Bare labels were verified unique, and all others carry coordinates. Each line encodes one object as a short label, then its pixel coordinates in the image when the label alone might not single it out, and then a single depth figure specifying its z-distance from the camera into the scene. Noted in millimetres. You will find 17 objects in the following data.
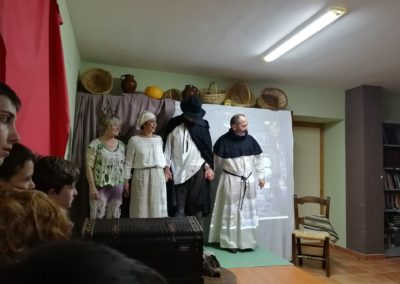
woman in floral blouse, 2879
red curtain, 1060
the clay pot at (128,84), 3463
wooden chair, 3495
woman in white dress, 3080
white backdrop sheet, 3773
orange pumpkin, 3531
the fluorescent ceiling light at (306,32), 2289
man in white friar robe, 3336
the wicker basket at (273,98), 4022
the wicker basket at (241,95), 3928
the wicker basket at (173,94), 3683
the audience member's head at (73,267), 309
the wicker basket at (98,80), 3369
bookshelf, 4211
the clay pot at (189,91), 3576
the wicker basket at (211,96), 3723
